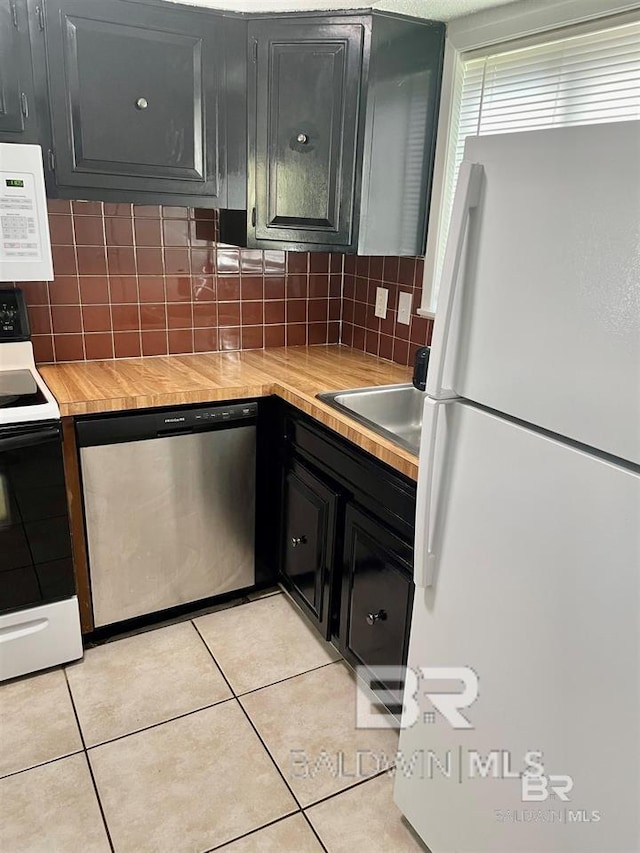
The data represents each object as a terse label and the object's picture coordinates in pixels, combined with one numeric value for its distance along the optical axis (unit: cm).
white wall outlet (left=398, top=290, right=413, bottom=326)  257
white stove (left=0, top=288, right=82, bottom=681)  192
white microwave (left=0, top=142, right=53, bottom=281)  190
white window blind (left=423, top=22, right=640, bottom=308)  172
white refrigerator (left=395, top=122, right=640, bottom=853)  94
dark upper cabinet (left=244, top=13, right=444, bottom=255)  214
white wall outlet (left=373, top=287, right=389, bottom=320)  269
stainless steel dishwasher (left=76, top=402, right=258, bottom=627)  212
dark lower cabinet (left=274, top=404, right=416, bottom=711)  181
